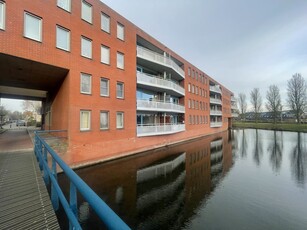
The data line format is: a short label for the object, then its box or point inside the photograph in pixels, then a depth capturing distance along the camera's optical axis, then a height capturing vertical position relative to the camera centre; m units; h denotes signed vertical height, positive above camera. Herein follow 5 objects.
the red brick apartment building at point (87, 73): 11.24 +3.88
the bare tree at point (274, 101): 67.38 +7.04
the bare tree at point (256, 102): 81.10 +8.12
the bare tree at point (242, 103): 95.31 +8.90
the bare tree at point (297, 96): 58.53 +7.94
